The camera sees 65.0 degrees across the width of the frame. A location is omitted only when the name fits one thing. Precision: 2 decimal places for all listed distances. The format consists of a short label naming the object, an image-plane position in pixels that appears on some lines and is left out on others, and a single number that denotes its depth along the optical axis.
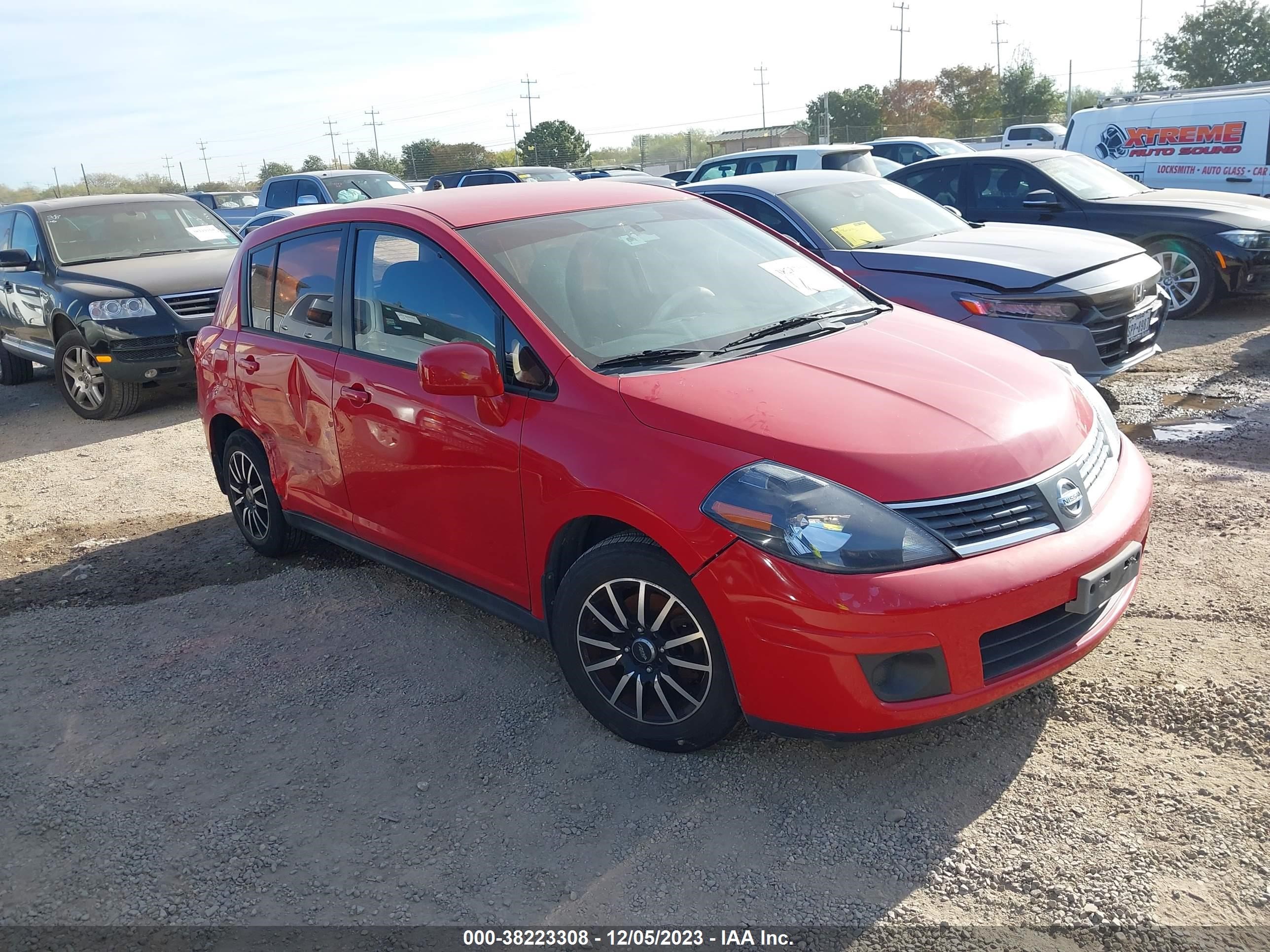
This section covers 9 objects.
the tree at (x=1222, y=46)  50.72
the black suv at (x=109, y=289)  8.48
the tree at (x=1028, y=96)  51.22
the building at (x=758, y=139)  45.78
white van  11.28
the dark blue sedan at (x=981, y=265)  5.90
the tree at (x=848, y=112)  50.50
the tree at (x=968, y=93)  54.78
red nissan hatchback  2.67
